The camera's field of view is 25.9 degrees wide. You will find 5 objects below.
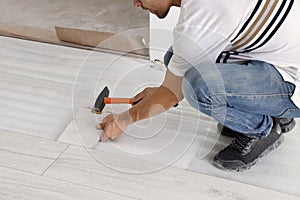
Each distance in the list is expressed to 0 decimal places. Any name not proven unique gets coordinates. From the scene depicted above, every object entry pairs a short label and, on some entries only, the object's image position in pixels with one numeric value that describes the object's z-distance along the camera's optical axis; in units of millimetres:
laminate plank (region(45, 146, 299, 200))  2475
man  2231
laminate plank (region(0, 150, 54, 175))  2598
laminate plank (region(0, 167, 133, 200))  2474
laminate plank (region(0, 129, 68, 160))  2674
